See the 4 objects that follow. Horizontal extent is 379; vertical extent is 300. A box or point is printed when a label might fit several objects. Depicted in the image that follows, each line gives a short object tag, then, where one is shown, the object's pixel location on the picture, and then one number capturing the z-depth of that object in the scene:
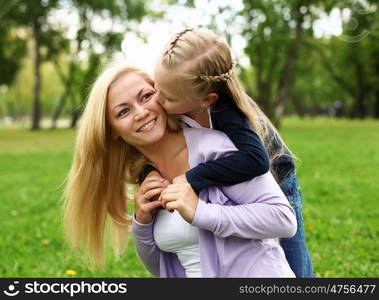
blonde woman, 2.04
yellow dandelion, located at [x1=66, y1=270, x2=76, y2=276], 4.29
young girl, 2.02
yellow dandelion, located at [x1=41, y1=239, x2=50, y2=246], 5.36
